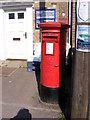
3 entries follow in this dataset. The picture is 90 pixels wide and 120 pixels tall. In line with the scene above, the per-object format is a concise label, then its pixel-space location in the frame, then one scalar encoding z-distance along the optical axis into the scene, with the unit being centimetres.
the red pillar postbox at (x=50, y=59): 364
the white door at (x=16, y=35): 770
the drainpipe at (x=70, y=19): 669
